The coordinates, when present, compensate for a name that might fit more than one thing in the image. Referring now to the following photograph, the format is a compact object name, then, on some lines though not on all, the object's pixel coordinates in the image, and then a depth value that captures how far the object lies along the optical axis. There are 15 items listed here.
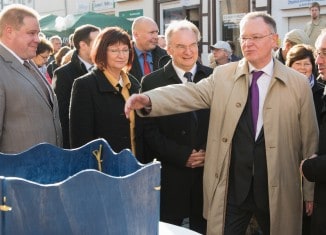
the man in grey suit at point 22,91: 2.87
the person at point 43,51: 6.30
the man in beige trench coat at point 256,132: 2.81
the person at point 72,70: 4.43
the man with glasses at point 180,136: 3.38
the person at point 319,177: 2.66
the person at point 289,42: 5.94
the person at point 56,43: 10.44
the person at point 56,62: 7.61
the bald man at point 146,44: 5.65
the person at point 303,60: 4.38
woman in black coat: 3.30
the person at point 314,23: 8.91
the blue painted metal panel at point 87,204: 1.38
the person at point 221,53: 8.17
